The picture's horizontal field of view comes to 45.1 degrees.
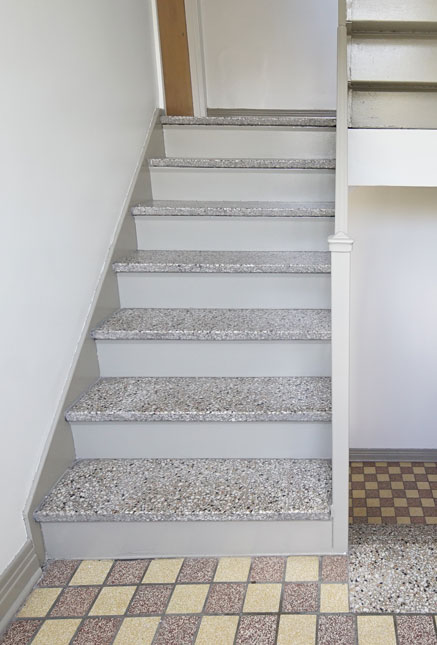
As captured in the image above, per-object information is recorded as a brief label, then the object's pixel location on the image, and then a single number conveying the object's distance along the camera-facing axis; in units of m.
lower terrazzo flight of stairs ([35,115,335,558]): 1.60
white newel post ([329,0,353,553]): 1.39
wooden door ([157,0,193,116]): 3.18
